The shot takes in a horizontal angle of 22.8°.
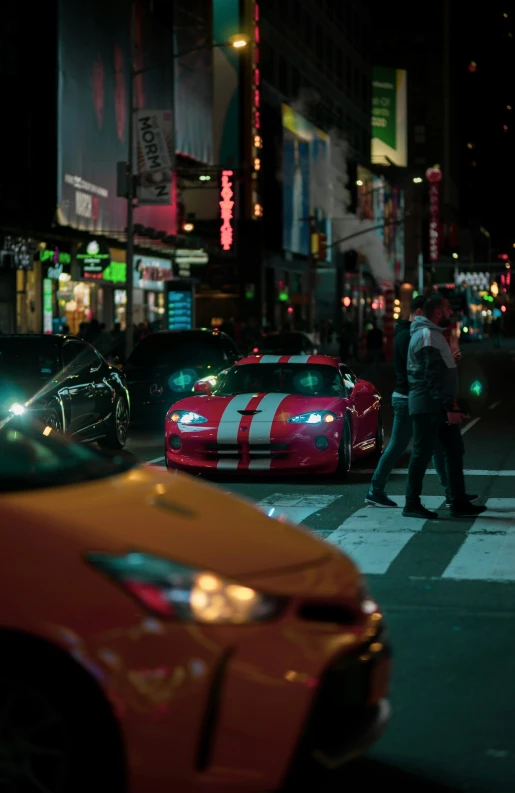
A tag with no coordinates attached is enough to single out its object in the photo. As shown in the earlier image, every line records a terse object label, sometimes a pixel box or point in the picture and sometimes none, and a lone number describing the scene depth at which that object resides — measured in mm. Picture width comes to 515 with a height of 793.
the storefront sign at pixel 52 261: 34688
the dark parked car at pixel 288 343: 32469
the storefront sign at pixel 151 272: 44125
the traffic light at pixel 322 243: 57391
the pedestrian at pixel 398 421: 10977
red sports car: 12922
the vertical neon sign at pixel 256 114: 58469
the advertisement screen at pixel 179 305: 38156
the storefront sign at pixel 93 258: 34250
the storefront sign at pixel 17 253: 31547
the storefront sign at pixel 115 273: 40775
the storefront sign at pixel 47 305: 35000
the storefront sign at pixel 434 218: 124500
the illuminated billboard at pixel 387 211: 90688
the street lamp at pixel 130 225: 29578
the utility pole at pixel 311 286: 54594
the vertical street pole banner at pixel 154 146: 34594
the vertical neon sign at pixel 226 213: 53188
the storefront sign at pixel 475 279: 125312
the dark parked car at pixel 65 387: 14867
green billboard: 113938
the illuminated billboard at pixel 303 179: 66688
